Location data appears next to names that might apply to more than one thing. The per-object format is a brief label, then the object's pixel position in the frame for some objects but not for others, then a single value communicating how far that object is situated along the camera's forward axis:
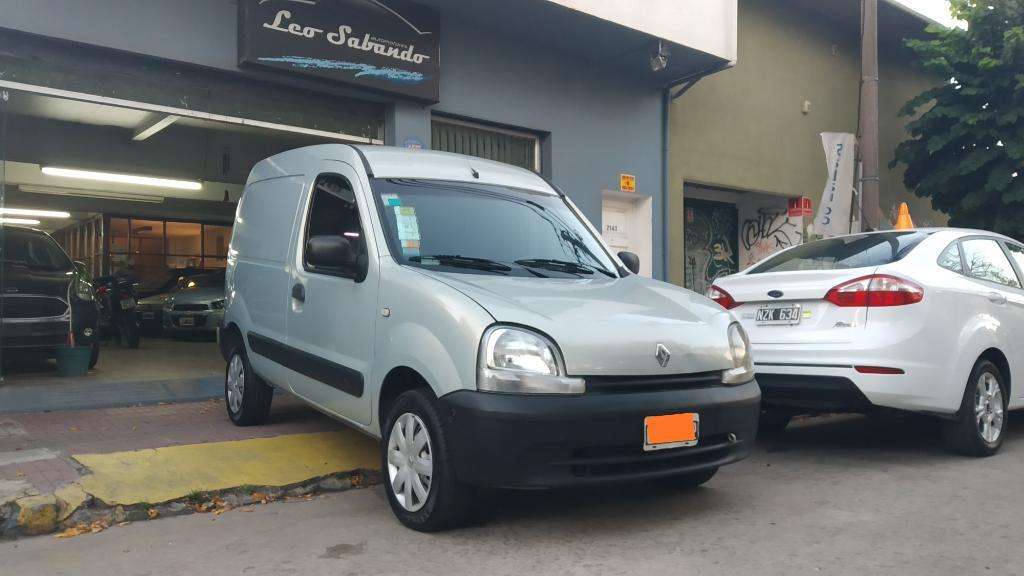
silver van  3.57
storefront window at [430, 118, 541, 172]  9.72
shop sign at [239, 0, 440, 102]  7.72
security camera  10.35
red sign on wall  14.22
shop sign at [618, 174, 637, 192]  11.34
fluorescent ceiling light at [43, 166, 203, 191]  14.48
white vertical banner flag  12.31
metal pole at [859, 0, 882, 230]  9.81
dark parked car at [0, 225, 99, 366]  7.64
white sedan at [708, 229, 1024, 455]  5.10
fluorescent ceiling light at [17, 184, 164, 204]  17.09
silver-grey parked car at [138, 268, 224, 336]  15.10
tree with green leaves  12.63
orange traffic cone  10.24
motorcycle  12.48
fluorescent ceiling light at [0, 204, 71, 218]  18.36
